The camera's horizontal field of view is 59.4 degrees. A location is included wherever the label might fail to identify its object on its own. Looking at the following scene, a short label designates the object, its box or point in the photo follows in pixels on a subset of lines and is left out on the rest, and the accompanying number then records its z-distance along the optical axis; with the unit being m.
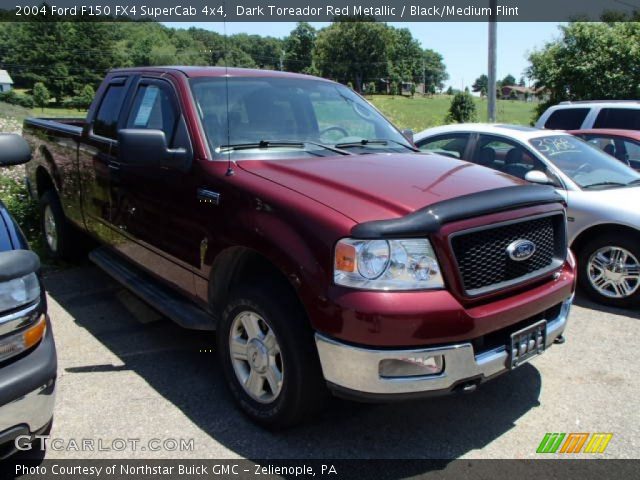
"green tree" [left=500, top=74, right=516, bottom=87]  154.12
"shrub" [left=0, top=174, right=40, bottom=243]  6.80
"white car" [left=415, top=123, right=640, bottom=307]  5.06
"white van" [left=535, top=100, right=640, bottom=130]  8.85
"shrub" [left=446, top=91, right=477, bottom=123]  37.00
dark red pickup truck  2.57
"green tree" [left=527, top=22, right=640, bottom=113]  19.88
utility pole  13.82
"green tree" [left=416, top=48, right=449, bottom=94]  130.75
